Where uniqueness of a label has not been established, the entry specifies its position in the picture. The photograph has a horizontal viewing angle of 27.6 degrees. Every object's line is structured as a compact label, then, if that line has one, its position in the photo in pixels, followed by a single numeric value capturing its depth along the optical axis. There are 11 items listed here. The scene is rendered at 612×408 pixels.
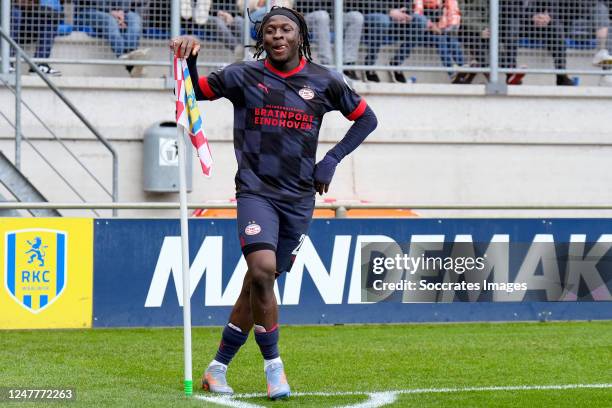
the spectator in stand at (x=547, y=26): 15.97
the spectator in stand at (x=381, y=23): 15.45
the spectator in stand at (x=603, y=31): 16.12
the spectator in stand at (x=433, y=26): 15.51
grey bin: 15.00
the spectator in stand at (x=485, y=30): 15.95
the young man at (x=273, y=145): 6.76
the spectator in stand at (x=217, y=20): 15.02
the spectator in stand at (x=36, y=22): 14.50
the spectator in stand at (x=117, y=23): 14.70
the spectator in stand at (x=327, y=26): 15.30
